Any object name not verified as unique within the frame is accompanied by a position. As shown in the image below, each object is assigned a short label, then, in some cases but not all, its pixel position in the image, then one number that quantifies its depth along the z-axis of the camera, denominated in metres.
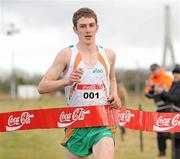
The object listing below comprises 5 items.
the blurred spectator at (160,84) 12.66
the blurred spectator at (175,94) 11.22
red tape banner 6.40
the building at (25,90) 93.56
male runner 6.22
